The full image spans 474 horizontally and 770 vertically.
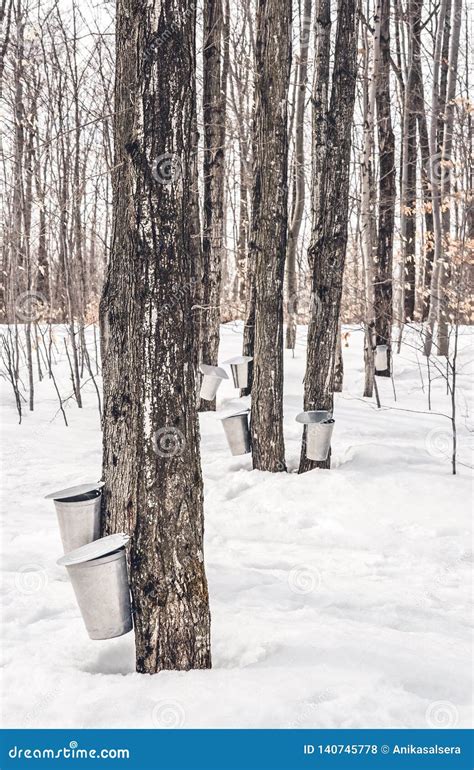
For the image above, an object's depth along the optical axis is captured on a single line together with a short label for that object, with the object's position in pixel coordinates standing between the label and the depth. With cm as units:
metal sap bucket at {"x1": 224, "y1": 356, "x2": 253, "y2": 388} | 748
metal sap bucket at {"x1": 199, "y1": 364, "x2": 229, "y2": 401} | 702
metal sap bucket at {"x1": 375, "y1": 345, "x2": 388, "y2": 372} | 947
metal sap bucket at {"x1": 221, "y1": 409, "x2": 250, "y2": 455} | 546
